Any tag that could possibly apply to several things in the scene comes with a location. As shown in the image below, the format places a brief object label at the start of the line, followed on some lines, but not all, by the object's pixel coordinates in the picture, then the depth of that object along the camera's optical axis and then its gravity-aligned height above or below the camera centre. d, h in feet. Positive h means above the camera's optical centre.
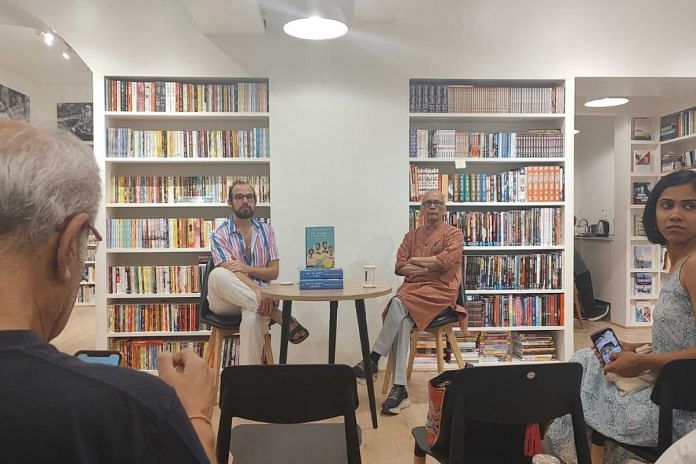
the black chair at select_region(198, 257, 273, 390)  10.52 -2.16
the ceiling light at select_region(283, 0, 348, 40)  8.98 +3.90
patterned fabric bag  4.68 -1.80
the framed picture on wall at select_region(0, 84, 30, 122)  15.44 +4.03
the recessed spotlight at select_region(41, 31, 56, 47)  13.29 +5.02
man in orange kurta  10.94 -1.34
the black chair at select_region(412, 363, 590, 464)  4.45 -1.56
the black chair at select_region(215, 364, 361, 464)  4.48 -1.53
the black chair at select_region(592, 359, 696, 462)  4.83 -1.59
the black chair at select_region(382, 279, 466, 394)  11.10 -2.48
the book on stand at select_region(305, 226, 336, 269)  10.49 -0.46
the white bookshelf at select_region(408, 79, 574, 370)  13.16 +0.62
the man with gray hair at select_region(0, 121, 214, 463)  1.70 -0.44
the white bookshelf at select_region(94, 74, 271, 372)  12.65 +1.43
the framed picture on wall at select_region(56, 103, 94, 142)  16.30 +3.56
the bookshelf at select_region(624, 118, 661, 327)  18.35 -0.61
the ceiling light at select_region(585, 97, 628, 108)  16.52 +3.96
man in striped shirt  10.33 -1.00
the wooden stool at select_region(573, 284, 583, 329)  18.60 -3.04
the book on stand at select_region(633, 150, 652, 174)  18.39 +2.20
